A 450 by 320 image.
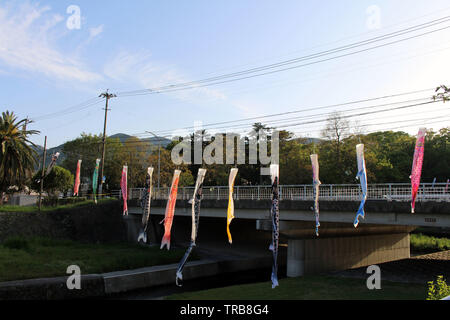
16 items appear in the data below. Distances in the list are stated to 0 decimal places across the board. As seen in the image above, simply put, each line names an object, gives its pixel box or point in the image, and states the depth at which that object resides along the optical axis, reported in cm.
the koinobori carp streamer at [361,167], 2094
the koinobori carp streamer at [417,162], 1930
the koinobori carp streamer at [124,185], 3535
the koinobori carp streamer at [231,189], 2182
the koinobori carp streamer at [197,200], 2250
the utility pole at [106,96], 5153
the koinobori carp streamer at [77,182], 4034
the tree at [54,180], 5094
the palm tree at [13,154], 3975
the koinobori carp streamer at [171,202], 2486
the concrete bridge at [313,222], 2294
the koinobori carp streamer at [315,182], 2281
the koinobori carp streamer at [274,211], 1823
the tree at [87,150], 8494
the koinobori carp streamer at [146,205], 2922
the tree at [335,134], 4891
